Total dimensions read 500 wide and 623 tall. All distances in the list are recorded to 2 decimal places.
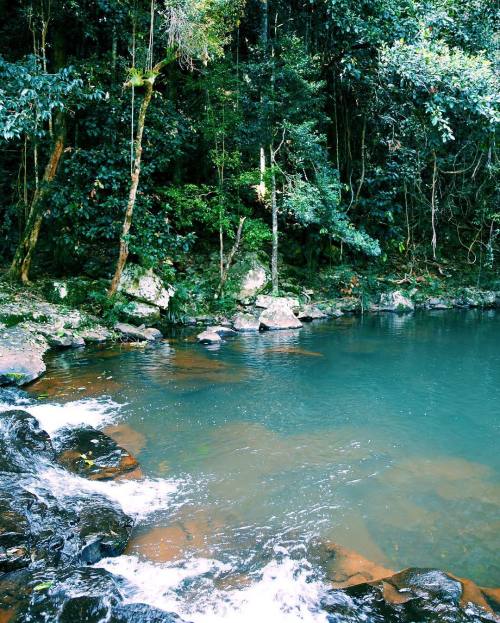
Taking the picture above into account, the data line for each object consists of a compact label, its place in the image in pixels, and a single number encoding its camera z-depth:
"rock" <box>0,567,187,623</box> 2.58
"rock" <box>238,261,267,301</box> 14.56
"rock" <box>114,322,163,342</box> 11.16
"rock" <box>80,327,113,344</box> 10.69
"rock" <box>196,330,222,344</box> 11.20
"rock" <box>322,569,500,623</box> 2.83
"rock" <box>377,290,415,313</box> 16.27
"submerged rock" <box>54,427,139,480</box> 4.68
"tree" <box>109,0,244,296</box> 10.28
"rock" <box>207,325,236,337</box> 12.00
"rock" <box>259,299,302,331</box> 13.16
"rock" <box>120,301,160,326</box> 11.97
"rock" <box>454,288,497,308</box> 16.95
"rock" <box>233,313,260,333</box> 12.82
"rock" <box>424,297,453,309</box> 16.83
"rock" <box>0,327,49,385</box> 7.52
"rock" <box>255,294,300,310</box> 14.06
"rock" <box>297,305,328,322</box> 14.50
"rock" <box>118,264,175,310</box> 12.42
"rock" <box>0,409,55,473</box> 4.52
